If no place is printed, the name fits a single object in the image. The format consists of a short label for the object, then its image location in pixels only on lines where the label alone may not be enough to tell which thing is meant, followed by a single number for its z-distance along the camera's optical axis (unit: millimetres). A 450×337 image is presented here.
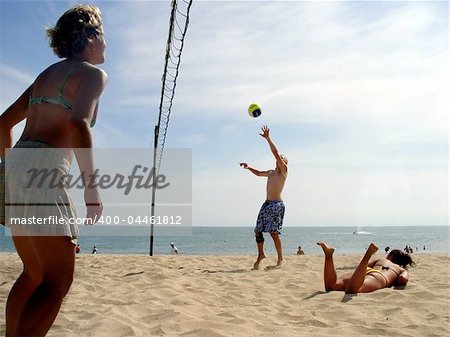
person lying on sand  4094
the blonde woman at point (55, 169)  1693
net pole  10370
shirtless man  6812
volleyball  7855
